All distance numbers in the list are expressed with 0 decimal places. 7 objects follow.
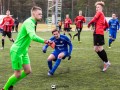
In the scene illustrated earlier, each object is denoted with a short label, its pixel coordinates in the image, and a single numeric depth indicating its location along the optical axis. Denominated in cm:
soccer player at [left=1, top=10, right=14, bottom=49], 1616
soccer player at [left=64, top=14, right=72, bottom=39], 2791
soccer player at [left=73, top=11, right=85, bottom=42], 2136
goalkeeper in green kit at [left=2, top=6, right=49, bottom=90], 589
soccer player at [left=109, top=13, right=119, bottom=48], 1762
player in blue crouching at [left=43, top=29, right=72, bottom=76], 853
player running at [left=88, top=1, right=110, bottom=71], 920
